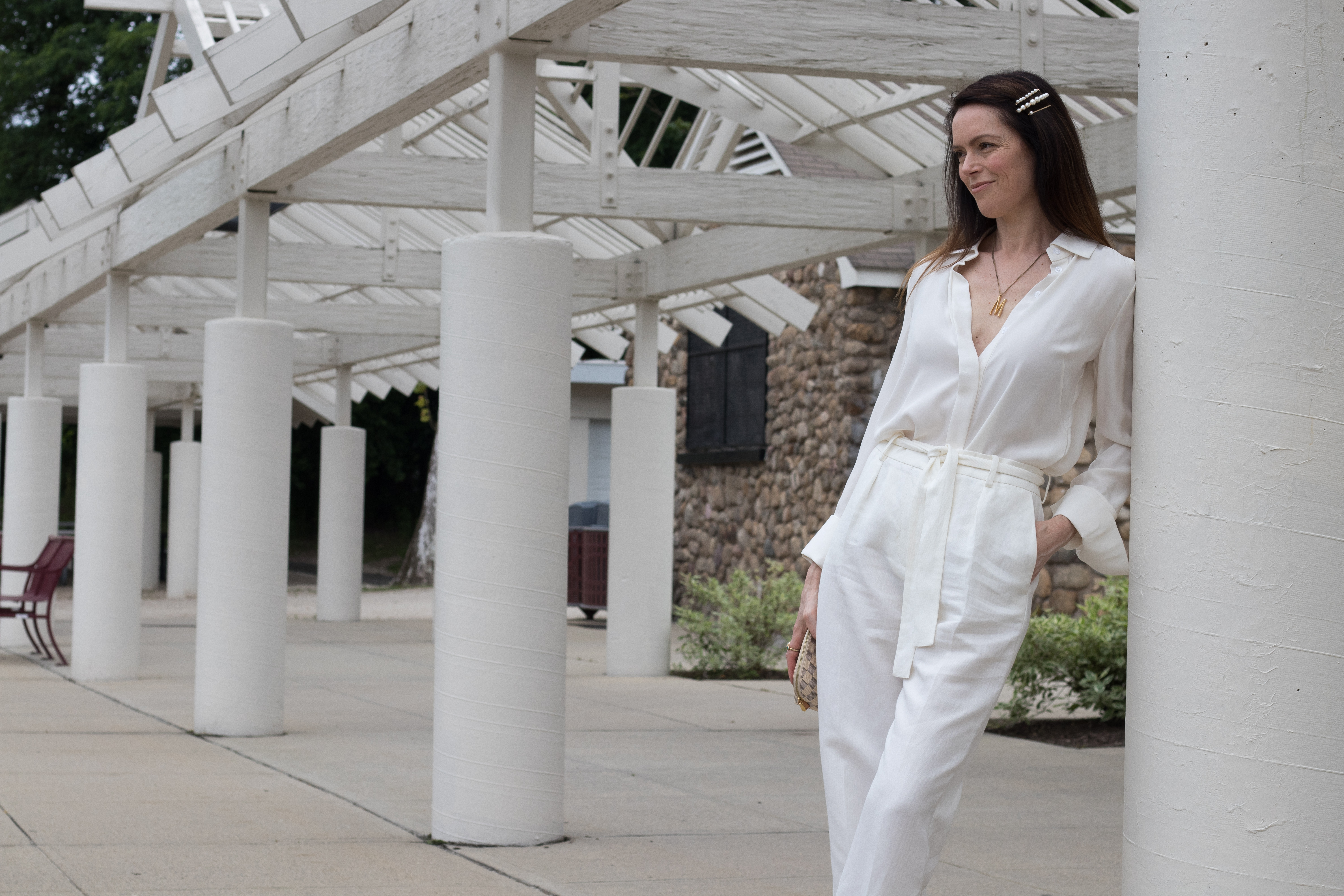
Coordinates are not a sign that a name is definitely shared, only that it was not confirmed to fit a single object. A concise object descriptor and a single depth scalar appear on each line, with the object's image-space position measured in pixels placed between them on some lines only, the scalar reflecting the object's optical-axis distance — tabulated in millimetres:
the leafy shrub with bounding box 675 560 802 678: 11664
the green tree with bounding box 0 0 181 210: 28203
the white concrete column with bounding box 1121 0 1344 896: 2082
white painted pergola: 5273
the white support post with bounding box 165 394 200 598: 20453
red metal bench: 11469
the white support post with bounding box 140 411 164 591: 23125
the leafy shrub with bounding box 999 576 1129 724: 8180
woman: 2451
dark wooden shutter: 16188
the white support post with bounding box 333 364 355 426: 16750
